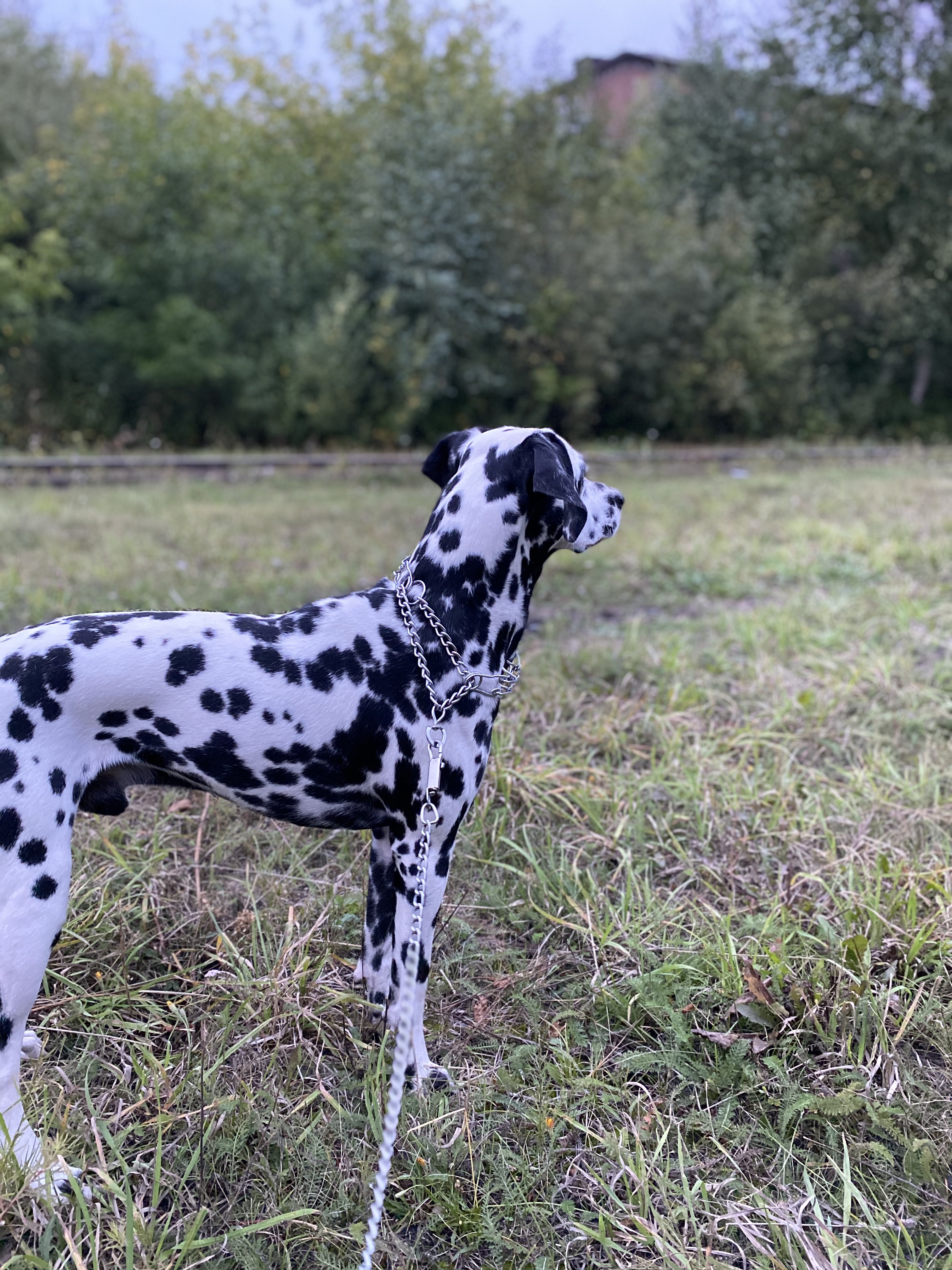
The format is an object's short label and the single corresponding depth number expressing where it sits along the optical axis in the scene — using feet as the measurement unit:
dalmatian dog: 6.17
